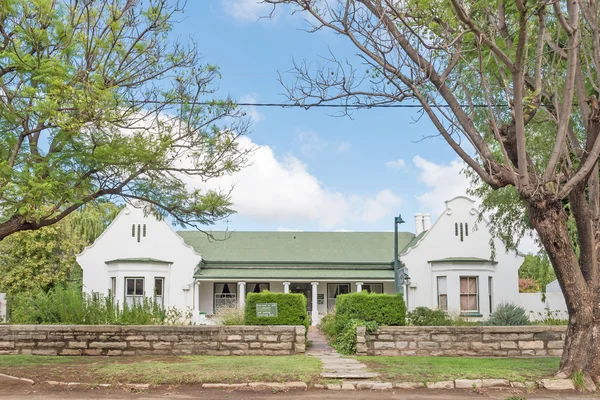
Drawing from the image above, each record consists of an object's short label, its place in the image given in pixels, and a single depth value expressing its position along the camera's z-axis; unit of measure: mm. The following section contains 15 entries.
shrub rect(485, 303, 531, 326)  17984
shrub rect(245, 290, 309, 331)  17172
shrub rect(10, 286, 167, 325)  16000
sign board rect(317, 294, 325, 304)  34256
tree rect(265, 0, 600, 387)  10664
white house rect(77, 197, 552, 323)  29922
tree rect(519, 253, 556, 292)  20859
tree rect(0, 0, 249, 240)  10828
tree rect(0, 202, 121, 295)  31984
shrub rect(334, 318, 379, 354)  15277
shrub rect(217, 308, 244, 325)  18278
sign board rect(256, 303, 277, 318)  17109
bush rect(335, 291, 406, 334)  15992
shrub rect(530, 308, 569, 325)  18584
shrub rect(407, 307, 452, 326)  16938
